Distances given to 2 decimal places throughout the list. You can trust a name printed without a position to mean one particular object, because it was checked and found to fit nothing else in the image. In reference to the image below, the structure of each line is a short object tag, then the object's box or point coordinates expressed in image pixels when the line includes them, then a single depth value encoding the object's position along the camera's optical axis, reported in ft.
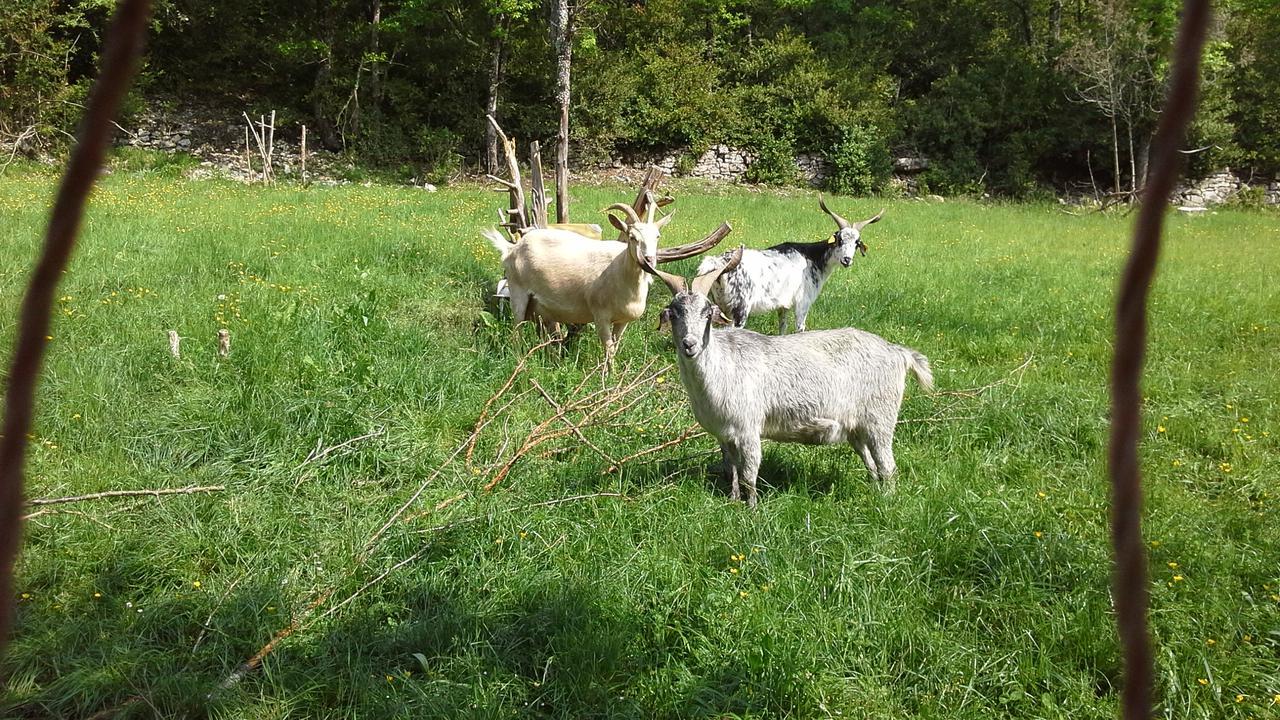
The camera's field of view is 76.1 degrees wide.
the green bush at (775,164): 93.25
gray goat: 16.57
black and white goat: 29.48
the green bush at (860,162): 91.25
